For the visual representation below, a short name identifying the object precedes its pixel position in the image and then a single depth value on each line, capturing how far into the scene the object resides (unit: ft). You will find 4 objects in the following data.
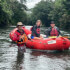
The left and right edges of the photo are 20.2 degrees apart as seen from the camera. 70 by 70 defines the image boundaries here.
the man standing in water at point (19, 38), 25.32
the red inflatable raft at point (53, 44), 30.40
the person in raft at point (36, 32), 33.06
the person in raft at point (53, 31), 33.14
